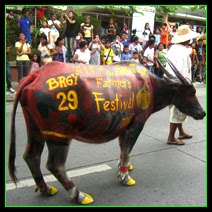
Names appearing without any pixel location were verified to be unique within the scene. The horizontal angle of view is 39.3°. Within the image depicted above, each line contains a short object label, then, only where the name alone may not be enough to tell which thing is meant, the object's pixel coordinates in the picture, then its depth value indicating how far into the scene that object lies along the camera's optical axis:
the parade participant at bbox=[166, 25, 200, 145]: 4.67
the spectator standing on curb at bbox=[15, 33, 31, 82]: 7.95
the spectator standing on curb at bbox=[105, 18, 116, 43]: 10.82
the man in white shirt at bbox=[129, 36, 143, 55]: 9.82
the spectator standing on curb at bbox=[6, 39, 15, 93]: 7.75
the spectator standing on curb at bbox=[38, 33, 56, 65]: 7.87
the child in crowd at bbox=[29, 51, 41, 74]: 7.59
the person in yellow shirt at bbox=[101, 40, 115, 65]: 8.63
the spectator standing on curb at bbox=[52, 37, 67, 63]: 8.19
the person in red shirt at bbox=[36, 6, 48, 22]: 10.43
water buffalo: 2.72
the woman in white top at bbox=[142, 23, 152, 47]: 11.20
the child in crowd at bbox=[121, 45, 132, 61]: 9.20
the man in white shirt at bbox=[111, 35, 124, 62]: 9.09
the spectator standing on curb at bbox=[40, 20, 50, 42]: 9.25
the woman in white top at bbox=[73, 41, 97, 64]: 7.62
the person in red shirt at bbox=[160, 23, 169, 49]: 11.90
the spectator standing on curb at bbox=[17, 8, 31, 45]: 8.98
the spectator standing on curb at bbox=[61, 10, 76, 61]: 9.31
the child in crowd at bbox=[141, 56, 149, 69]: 9.28
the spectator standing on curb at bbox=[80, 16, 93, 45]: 9.72
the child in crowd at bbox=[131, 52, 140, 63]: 9.01
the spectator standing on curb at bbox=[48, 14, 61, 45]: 9.21
